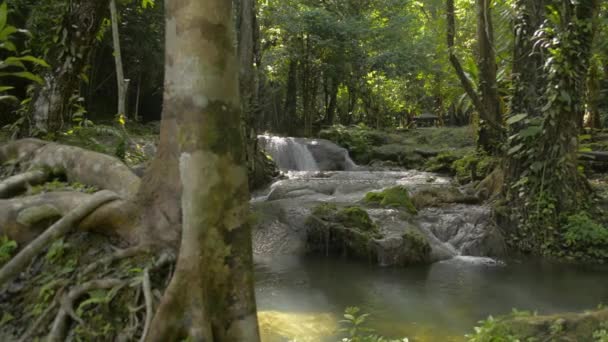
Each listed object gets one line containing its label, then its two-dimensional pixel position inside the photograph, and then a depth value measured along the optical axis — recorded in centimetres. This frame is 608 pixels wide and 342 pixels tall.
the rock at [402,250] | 824
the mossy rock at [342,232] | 848
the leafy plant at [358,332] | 351
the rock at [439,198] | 1042
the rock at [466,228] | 894
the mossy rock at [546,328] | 346
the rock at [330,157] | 1886
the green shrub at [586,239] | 827
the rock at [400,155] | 1828
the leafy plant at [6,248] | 338
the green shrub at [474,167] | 1195
